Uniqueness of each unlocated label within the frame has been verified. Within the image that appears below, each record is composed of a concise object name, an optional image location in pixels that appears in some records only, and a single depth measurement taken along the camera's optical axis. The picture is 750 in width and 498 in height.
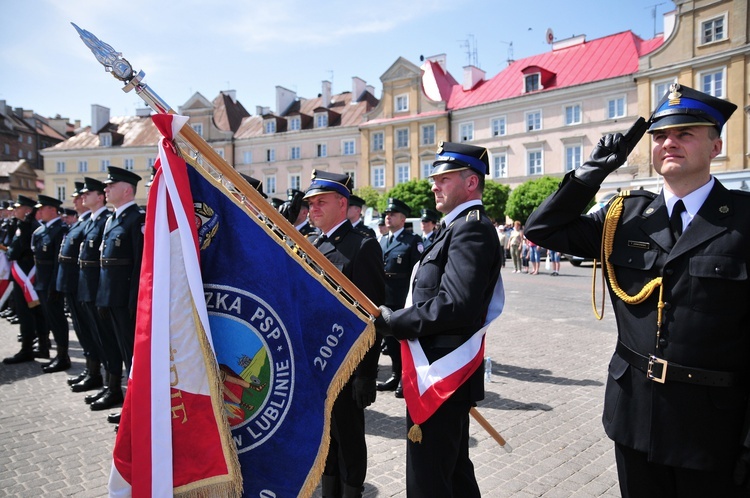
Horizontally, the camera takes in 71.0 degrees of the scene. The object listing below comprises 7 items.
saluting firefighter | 2.09
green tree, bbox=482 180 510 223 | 36.69
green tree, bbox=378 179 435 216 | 38.91
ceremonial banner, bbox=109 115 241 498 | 2.43
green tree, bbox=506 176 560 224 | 32.72
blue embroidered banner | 2.64
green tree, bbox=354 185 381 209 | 42.52
